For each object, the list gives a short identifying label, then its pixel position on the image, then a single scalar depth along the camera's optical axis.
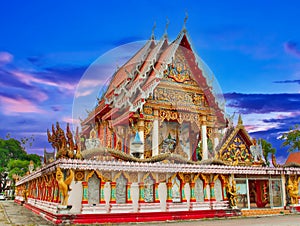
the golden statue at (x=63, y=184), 10.46
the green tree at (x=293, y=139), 36.84
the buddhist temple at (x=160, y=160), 11.12
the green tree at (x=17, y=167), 42.41
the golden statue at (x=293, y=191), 14.90
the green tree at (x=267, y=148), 38.78
